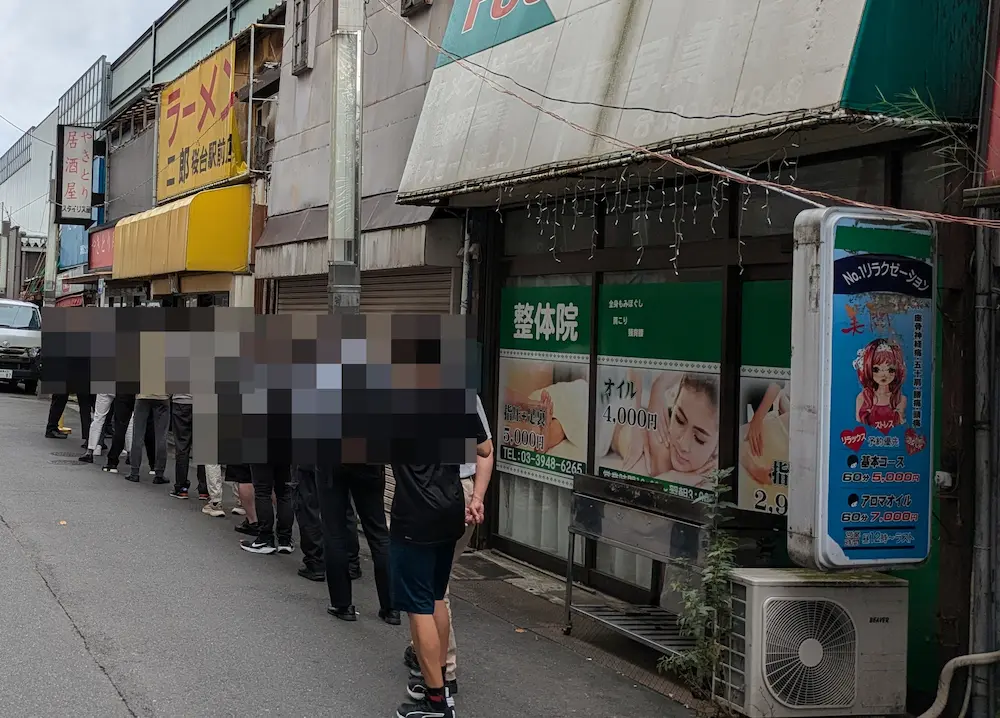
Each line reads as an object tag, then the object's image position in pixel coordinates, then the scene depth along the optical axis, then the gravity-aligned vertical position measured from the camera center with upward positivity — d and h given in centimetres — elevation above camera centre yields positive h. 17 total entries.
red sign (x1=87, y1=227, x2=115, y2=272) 2441 +249
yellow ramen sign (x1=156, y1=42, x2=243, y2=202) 1661 +389
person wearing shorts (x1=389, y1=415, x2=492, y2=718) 511 -90
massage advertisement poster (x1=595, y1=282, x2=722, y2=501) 731 -11
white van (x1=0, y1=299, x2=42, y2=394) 2425 +24
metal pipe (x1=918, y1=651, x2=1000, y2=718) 505 -141
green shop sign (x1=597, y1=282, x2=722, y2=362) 730 +35
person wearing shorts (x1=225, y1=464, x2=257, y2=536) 990 -123
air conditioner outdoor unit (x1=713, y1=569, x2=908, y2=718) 525 -134
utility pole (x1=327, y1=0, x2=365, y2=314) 859 +184
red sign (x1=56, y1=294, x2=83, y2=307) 3164 +162
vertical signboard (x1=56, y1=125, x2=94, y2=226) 2806 +474
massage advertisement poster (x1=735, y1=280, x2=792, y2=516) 666 -16
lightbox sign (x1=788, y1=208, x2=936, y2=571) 504 -7
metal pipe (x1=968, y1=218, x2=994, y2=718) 518 -48
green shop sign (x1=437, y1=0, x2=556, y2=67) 809 +275
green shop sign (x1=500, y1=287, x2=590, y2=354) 872 +40
